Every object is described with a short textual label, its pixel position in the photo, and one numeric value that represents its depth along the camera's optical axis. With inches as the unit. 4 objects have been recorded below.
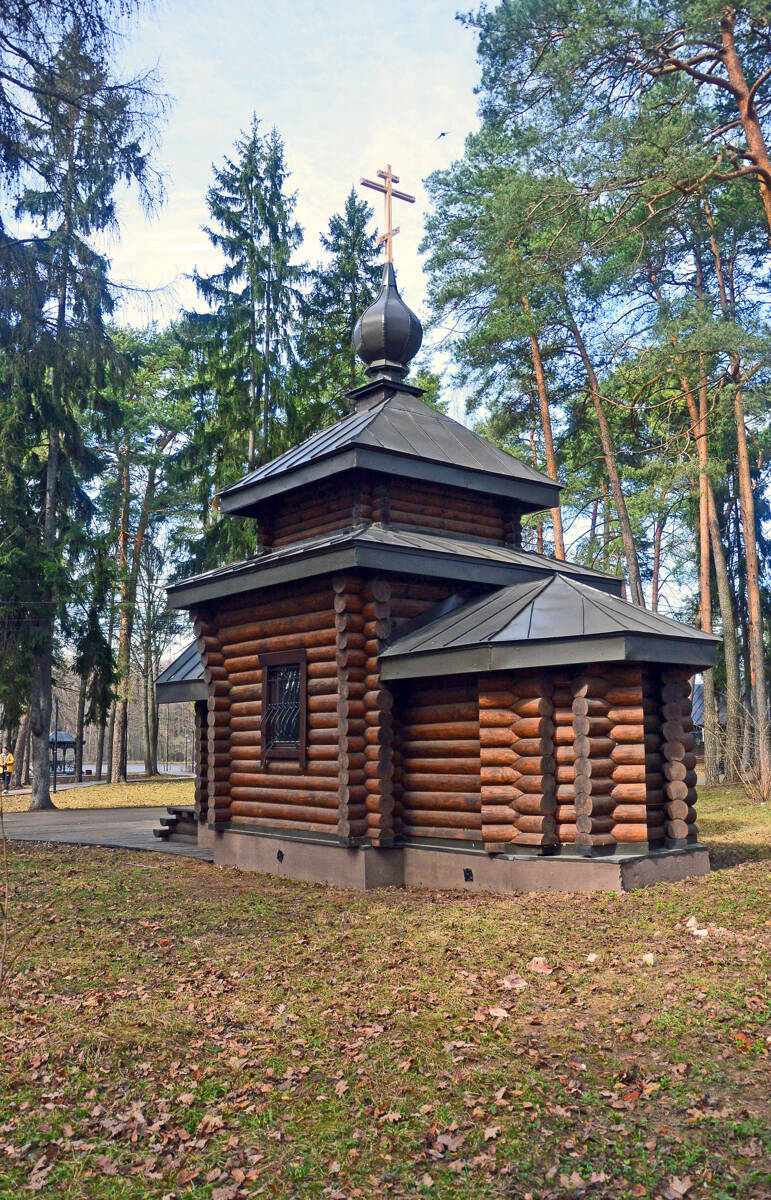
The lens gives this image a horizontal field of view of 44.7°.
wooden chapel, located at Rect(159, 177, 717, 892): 383.9
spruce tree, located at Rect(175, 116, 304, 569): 1043.3
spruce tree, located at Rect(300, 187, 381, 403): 1144.2
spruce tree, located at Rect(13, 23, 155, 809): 363.6
